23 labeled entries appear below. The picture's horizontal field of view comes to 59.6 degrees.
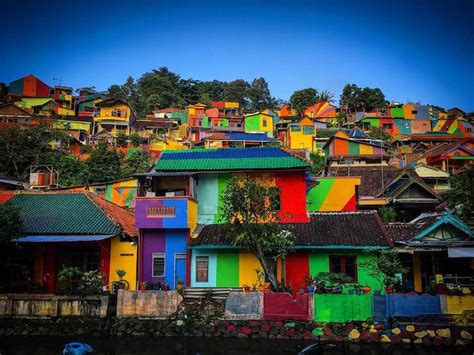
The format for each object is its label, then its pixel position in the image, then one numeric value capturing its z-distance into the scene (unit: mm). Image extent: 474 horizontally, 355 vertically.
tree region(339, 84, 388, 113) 74000
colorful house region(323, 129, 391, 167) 40469
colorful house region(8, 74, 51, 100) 68125
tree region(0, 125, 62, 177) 42531
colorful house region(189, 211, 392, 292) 19203
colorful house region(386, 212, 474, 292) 17938
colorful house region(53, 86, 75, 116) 65481
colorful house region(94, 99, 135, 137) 59562
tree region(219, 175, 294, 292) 17797
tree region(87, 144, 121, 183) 44594
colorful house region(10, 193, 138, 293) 20609
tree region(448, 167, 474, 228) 18922
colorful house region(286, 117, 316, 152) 57250
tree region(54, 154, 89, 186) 41844
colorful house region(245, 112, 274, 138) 64750
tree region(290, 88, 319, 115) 78362
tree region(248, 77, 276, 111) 89812
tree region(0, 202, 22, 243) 18672
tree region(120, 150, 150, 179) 45916
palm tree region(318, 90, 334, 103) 76688
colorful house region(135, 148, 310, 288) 20672
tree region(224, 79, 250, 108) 88938
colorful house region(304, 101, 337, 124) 71250
